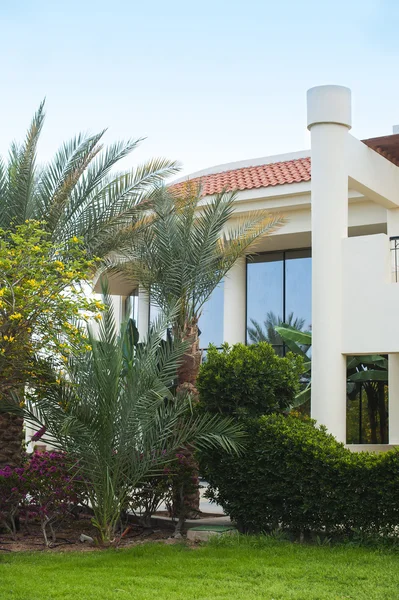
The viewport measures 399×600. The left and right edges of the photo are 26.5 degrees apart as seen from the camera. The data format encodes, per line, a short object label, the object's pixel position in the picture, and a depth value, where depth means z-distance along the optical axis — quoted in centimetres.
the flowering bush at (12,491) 1223
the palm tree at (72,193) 1350
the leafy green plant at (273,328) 2155
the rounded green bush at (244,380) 1221
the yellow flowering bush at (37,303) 1012
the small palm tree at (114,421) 1152
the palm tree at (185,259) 1386
